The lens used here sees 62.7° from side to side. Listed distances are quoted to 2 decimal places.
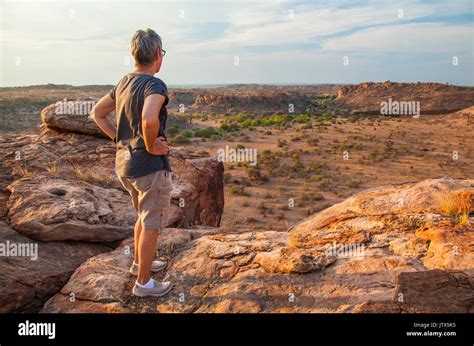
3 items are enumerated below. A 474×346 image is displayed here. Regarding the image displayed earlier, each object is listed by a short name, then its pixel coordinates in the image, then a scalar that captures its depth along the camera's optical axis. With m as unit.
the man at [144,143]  2.78
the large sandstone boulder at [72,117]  7.14
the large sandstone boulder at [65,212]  4.23
